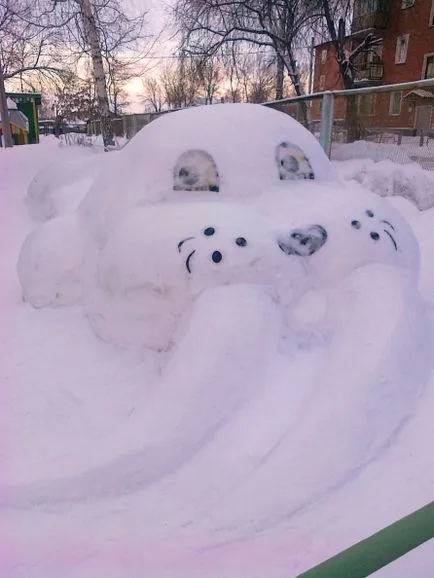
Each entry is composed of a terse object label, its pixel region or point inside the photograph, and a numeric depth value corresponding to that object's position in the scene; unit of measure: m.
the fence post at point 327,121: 7.00
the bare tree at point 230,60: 16.45
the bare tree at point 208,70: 16.31
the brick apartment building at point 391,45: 19.75
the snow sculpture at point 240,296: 2.46
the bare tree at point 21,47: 13.12
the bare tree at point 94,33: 11.30
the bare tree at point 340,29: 15.57
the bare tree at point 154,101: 48.55
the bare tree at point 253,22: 15.59
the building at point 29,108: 23.78
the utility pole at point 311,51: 17.36
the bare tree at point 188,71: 16.31
